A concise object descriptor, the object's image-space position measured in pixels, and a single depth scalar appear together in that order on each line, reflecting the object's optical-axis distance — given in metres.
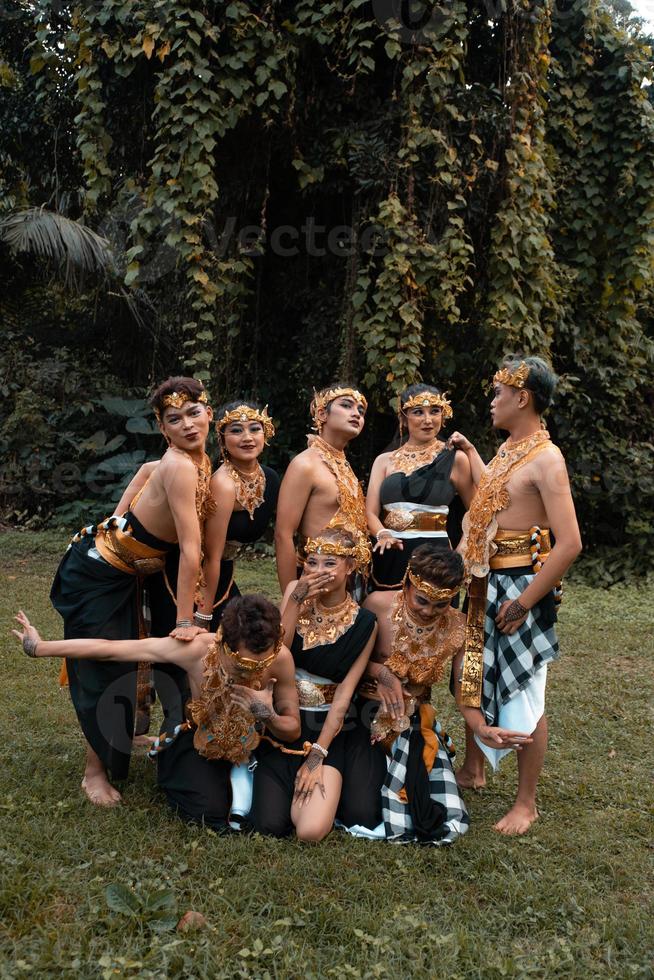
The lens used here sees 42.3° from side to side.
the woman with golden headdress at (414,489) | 3.79
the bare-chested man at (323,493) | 3.65
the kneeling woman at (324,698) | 3.09
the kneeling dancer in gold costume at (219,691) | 2.86
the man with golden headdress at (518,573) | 3.14
